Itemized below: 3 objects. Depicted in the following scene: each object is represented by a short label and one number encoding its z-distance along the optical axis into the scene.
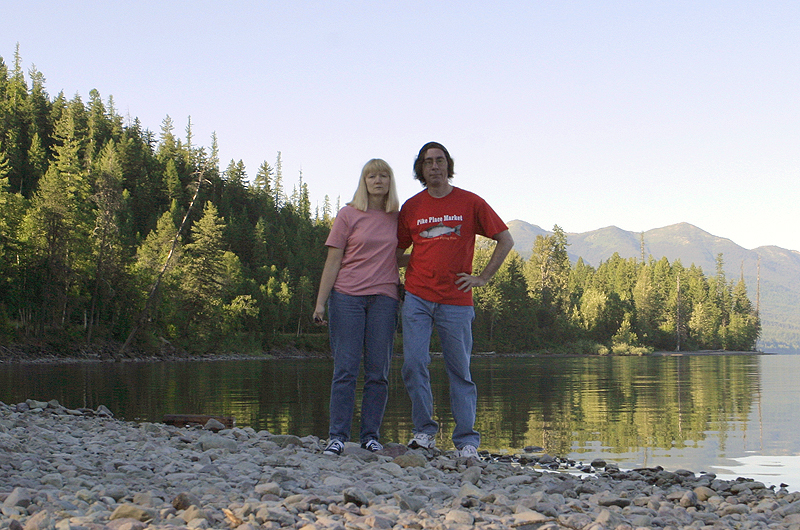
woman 6.19
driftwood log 8.64
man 6.17
